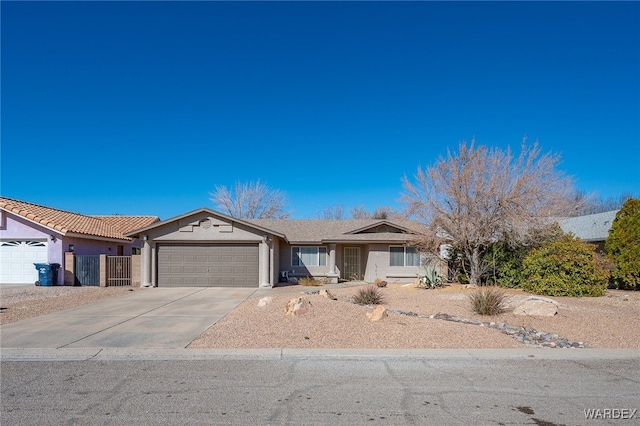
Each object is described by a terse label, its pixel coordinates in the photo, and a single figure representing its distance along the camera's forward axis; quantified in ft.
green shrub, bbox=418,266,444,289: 64.28
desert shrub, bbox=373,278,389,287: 71.95
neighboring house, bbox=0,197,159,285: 70.44
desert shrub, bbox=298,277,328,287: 74.91
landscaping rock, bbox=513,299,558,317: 36.55
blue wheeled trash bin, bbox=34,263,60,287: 67.05
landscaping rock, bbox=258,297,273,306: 41.49
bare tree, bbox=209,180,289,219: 152.15
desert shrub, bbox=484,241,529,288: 64.13
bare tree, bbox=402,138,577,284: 62.18
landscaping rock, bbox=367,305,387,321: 33.90
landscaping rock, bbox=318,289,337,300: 46.94
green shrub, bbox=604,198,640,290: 63.09
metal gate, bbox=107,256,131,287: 70.03
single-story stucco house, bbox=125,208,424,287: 69.05
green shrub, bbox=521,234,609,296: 53.26
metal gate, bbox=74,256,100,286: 70.03
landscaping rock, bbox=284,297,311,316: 35.24
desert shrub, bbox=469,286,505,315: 36.86
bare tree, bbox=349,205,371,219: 188.73
